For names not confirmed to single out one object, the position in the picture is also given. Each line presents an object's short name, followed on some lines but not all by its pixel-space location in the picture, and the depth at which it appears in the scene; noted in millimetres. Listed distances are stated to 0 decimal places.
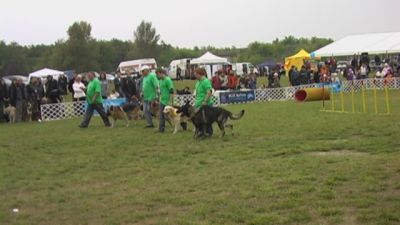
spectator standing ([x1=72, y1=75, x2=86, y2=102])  22391
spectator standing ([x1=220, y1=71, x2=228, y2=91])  27438
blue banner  25688
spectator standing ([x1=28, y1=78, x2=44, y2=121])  21391
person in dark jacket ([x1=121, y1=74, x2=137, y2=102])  22062
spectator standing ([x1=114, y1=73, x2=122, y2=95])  23078
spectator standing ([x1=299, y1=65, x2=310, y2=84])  30328
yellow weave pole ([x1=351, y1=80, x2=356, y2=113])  17750
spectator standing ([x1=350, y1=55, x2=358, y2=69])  35688
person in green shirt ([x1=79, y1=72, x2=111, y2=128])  16422
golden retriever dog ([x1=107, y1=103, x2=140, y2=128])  17188
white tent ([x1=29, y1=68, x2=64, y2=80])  42844
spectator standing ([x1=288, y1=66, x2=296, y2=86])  30258
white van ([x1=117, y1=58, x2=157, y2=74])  53912
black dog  12062
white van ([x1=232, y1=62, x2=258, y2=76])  54731
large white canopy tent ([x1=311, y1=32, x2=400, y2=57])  32688
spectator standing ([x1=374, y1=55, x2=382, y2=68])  41638
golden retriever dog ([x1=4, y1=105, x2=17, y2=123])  20766
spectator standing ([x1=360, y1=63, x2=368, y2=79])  33812
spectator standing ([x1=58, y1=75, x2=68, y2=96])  27992
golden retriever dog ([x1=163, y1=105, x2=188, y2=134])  13828
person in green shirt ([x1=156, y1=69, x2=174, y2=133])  13992
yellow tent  44062
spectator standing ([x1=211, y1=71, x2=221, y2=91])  27172
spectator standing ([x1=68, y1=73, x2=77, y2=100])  24612
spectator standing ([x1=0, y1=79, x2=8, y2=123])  20625
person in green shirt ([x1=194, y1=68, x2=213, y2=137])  12148
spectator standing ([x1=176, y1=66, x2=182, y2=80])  51481
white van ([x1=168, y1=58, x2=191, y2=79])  55103
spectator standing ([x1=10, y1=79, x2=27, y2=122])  20641
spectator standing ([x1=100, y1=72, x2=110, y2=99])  22428
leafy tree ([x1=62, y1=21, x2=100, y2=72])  74875
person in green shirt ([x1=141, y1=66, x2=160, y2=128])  14945
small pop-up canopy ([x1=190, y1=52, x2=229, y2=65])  44969
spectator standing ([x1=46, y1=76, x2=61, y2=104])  23781
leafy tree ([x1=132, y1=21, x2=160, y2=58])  84875
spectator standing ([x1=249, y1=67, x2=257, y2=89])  30723
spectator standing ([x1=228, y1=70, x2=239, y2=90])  27734
